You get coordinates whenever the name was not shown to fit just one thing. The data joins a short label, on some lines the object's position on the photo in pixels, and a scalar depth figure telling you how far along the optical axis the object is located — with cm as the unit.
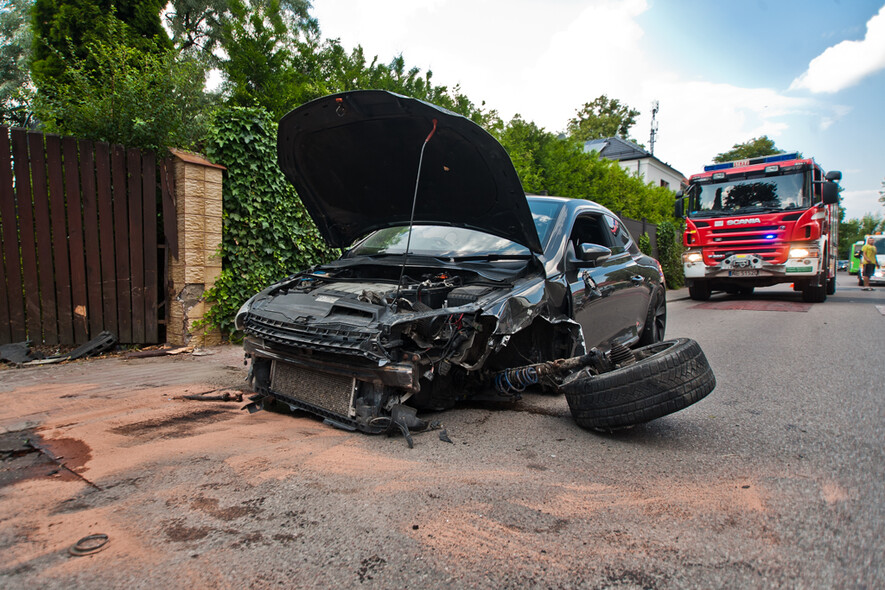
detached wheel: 317
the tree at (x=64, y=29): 1339
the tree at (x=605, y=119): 5594
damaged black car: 320
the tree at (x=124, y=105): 648
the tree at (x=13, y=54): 1733
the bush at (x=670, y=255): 1955
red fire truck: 1182
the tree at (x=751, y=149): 5523
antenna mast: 4866
